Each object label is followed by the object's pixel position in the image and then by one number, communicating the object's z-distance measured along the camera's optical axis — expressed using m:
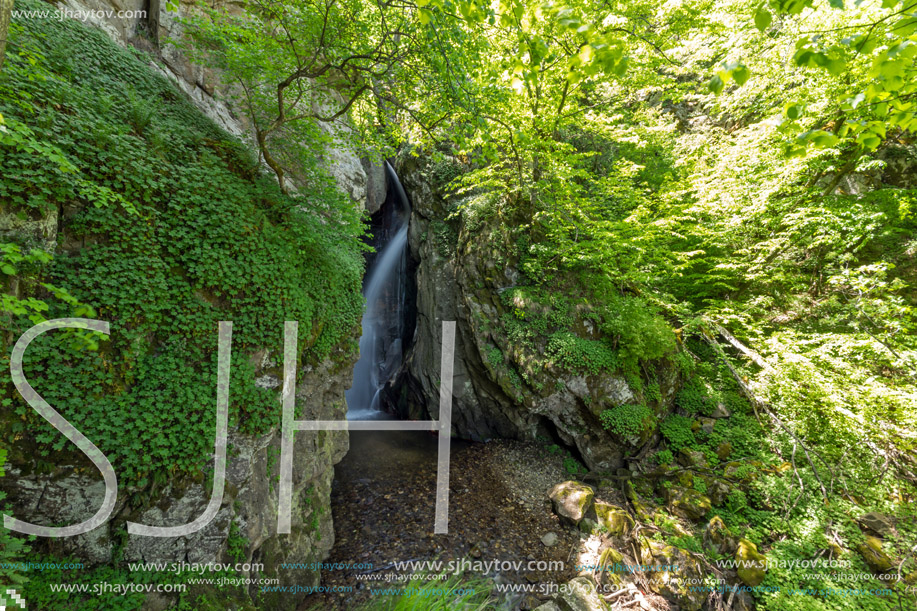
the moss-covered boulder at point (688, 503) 5.59
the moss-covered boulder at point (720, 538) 4.96
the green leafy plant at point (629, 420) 6.87
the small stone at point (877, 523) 4.61
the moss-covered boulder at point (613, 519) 5.45
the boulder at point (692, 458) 6.44
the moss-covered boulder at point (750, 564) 4.57
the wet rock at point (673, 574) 4.48
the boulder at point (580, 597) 4.41
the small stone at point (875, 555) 4.36
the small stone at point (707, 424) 6.93
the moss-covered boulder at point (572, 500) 5.89
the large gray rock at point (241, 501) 2.67
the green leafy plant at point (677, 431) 6.88
